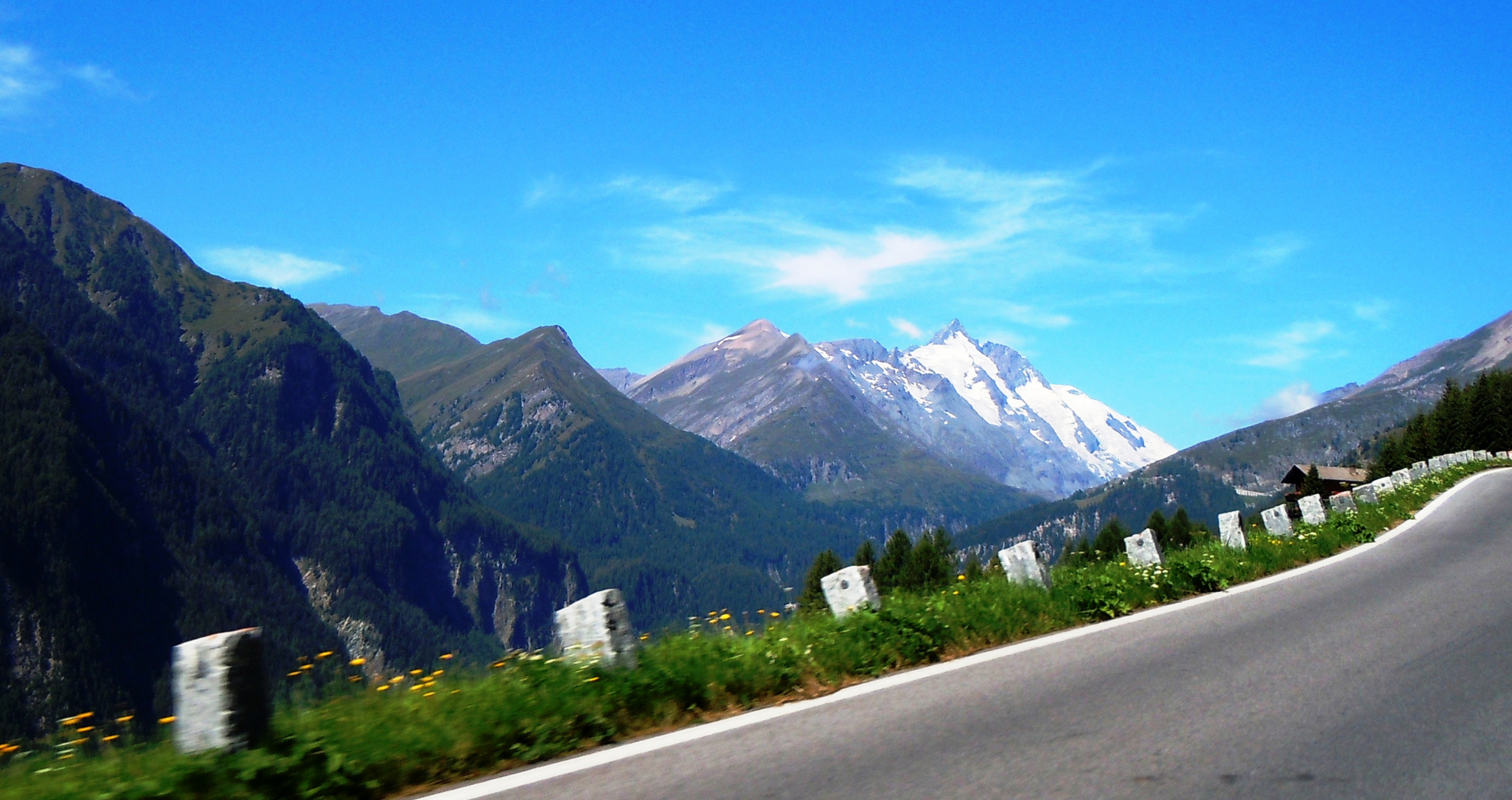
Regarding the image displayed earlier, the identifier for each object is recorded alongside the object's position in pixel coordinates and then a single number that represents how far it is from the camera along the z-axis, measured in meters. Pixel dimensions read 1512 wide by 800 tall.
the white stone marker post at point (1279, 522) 18.20
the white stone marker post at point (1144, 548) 13.91
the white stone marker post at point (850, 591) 10.32
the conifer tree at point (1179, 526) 65.94
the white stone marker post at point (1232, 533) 16.41
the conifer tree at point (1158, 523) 75.38
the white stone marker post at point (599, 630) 7.93
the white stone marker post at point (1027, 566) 12.33
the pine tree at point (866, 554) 73.12
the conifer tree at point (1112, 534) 60.70
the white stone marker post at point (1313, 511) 20.17
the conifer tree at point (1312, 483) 79.00
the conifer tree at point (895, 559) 80.12
